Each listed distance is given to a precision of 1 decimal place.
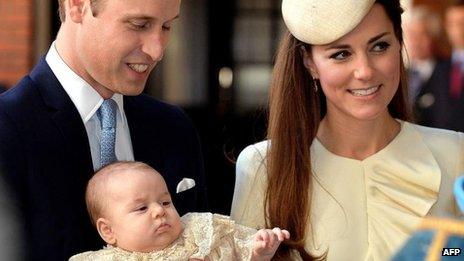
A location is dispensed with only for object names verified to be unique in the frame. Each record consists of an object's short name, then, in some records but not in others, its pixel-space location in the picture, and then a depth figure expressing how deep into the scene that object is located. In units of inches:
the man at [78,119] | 226.5
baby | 229.8
